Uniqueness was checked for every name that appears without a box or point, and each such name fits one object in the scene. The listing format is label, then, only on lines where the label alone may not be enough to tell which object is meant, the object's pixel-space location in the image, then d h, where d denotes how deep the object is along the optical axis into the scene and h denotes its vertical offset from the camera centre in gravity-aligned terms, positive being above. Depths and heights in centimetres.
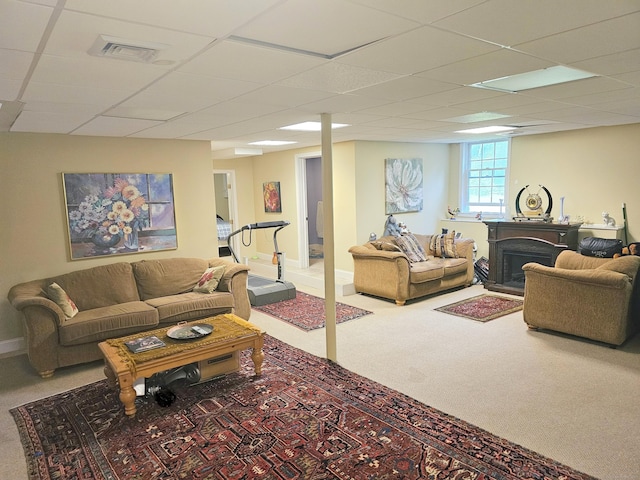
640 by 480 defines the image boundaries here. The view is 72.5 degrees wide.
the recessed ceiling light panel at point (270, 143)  625 +66
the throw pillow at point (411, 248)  639 -96
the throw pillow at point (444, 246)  681 -99
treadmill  605 -143
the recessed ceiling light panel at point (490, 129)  571 +69
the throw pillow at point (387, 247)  622 -89
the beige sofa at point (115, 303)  386 -115
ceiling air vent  186 +64
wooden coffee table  316 -125
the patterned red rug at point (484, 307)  536 -162
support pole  394 -48
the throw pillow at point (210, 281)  496 -104
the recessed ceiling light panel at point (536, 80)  292 +71
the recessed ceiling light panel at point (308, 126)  464 +66
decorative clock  637 -44
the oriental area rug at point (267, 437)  255 -164
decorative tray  359 -119
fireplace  604 -95
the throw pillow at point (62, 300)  408 -99
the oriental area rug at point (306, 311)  529 -162
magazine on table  341 -121
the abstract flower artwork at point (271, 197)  838 -18
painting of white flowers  709 -2
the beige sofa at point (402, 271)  583 -123
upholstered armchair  416 -121
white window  736 +8
